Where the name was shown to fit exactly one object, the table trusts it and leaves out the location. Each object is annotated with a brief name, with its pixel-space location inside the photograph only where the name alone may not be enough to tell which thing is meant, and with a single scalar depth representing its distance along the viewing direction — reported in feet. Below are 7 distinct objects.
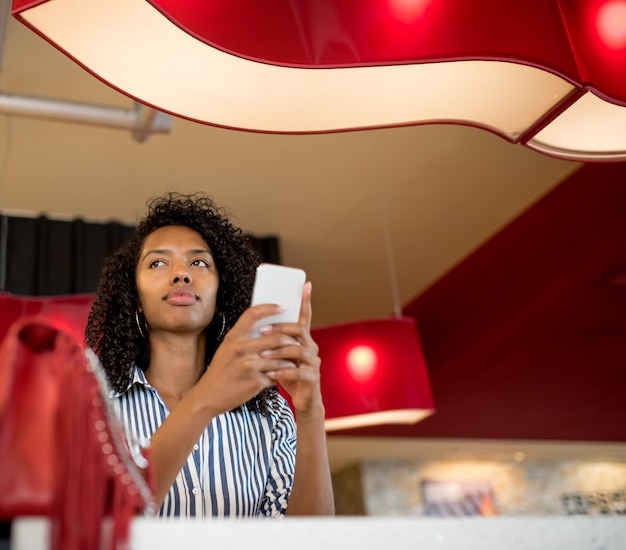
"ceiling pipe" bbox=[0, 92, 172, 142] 10.09
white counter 2.42
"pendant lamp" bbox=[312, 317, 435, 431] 11.63
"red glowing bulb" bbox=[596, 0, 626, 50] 5.00
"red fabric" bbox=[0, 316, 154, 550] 2.33
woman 3.71
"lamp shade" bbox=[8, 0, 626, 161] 4.51
